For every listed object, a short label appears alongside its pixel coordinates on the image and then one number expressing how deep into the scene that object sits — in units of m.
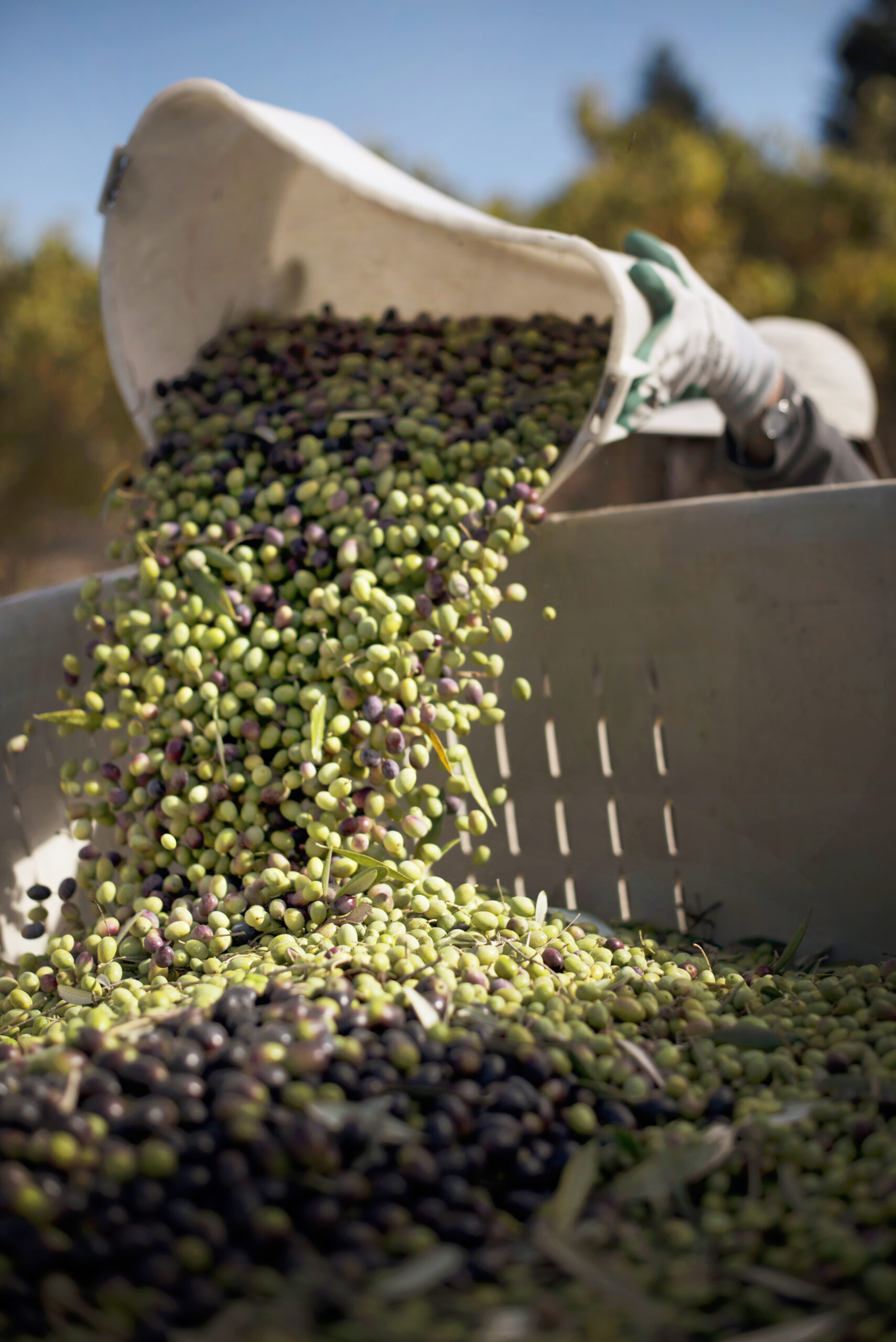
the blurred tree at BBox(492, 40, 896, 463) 9.31
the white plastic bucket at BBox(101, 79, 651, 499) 1.55
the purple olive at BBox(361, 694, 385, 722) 1.19
